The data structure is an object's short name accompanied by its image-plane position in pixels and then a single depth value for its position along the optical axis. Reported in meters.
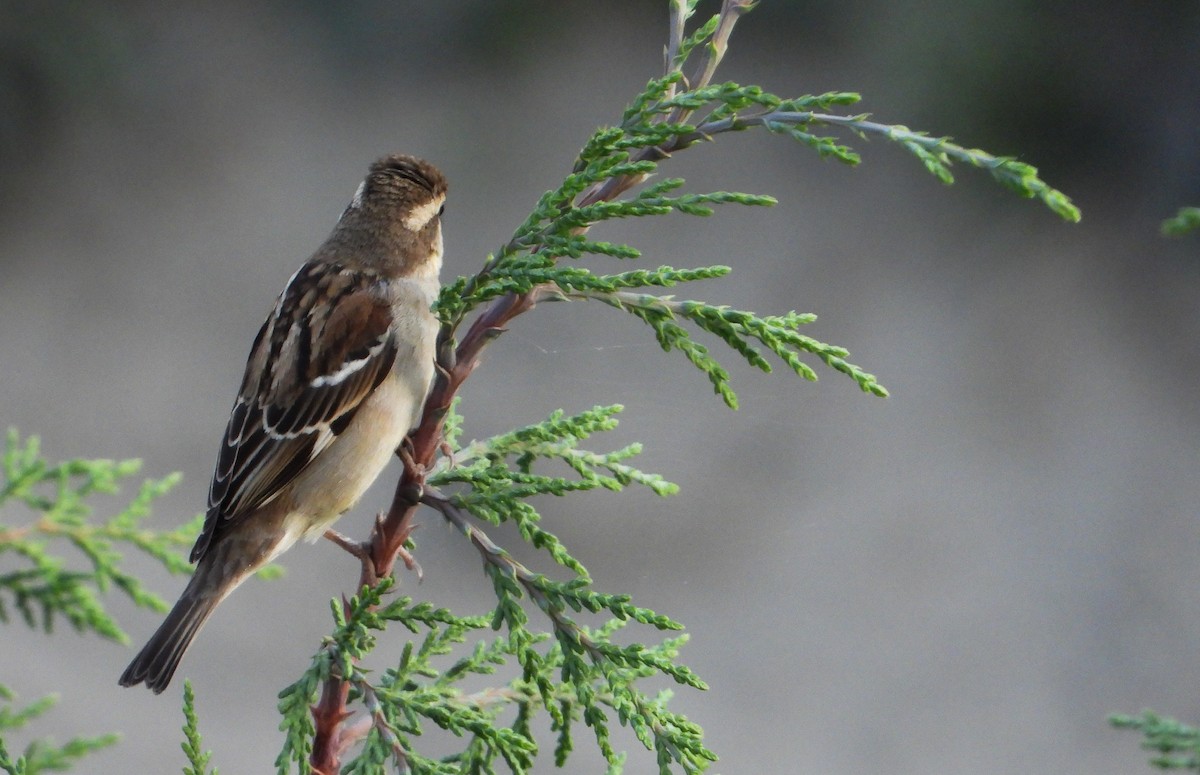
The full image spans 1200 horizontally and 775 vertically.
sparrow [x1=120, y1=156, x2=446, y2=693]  5.11
